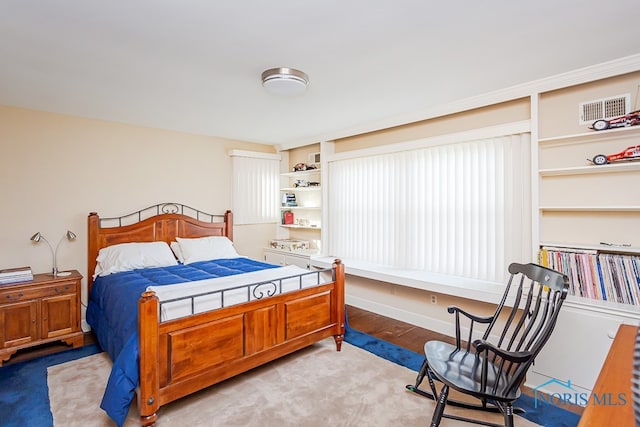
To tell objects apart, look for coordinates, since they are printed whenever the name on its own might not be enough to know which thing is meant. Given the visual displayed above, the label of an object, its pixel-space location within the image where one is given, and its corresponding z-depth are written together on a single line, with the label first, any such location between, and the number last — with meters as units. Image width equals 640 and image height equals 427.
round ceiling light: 2.39
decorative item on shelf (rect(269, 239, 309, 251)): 4.95
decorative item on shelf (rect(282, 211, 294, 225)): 5.44
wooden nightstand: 2.85
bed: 2.01
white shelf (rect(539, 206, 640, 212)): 2.27
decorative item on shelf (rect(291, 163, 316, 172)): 5.08
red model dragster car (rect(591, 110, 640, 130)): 2.27
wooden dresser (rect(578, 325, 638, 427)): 0.82
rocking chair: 1.69
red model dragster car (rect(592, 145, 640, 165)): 2.24
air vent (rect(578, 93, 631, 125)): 2.41
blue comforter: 1.96
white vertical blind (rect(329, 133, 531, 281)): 3.00
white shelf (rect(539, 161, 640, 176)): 2.30
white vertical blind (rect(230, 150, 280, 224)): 4.97
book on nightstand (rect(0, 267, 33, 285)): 2.95
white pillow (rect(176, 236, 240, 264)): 4.04
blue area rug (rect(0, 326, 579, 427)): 2.11
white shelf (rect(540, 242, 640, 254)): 2.24
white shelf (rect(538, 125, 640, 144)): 2.33
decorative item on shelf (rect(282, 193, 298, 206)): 5.43
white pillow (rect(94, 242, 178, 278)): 3.52
